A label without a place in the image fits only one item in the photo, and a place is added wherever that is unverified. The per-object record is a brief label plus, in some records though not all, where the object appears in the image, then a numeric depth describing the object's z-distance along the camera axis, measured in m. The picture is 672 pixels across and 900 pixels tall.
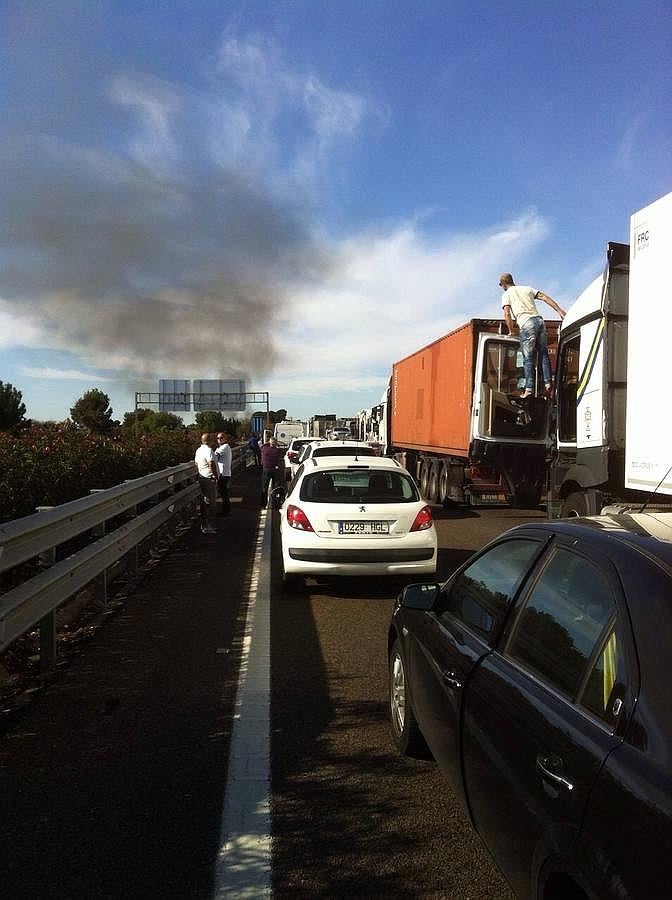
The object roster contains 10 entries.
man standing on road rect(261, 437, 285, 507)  18.11
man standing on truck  12.50
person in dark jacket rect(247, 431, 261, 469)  32.58
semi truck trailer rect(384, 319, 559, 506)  14.41
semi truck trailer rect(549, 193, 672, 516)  6.85
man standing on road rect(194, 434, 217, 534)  13.52
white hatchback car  8.22
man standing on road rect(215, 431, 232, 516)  15.60
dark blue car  1.78
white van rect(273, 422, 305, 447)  43.59
